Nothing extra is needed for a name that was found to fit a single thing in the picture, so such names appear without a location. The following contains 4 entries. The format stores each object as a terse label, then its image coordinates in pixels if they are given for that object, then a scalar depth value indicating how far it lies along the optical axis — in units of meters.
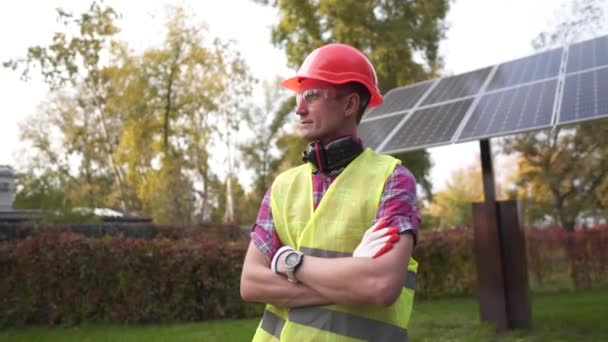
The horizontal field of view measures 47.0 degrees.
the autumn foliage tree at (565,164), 24.47
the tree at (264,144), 44.78
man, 1.90
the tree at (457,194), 47.98
